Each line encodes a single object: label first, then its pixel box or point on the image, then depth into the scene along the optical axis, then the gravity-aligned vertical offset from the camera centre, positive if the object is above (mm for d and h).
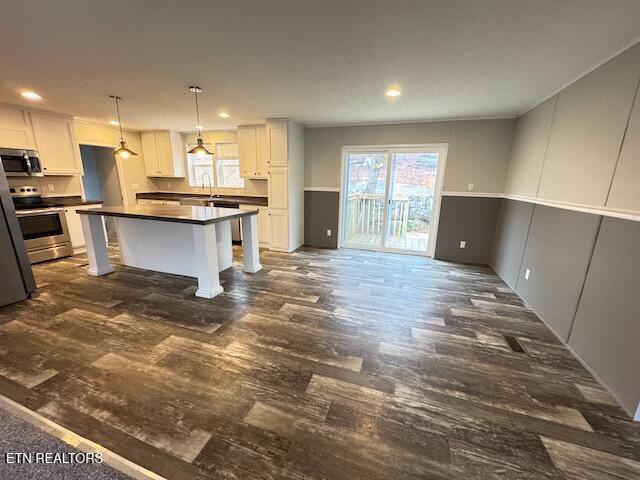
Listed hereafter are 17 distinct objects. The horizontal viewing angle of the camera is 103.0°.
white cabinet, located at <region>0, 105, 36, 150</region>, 3805 +714
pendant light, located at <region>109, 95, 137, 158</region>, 3552 +383
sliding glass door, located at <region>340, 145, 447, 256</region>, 4629 -224
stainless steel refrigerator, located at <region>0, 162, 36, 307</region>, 2643 -865
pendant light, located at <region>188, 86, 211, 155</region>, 3010 +543
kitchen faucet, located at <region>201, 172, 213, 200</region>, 6166 +43
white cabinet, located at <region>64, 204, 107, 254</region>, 4352 -850
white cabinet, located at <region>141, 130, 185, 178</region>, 5898 +613
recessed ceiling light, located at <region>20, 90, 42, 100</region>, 3281 +1052
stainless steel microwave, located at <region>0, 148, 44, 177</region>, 3826 +210
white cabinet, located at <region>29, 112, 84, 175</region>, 4168 +561
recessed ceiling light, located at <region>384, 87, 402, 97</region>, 2904 +1074
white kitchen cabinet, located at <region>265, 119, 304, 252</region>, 4594 +44
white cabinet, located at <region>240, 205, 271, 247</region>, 5133 -829
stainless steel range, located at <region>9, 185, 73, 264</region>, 3857 -746
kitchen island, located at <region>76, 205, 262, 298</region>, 3014 -843
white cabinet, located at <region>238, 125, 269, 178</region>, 5039 +614
